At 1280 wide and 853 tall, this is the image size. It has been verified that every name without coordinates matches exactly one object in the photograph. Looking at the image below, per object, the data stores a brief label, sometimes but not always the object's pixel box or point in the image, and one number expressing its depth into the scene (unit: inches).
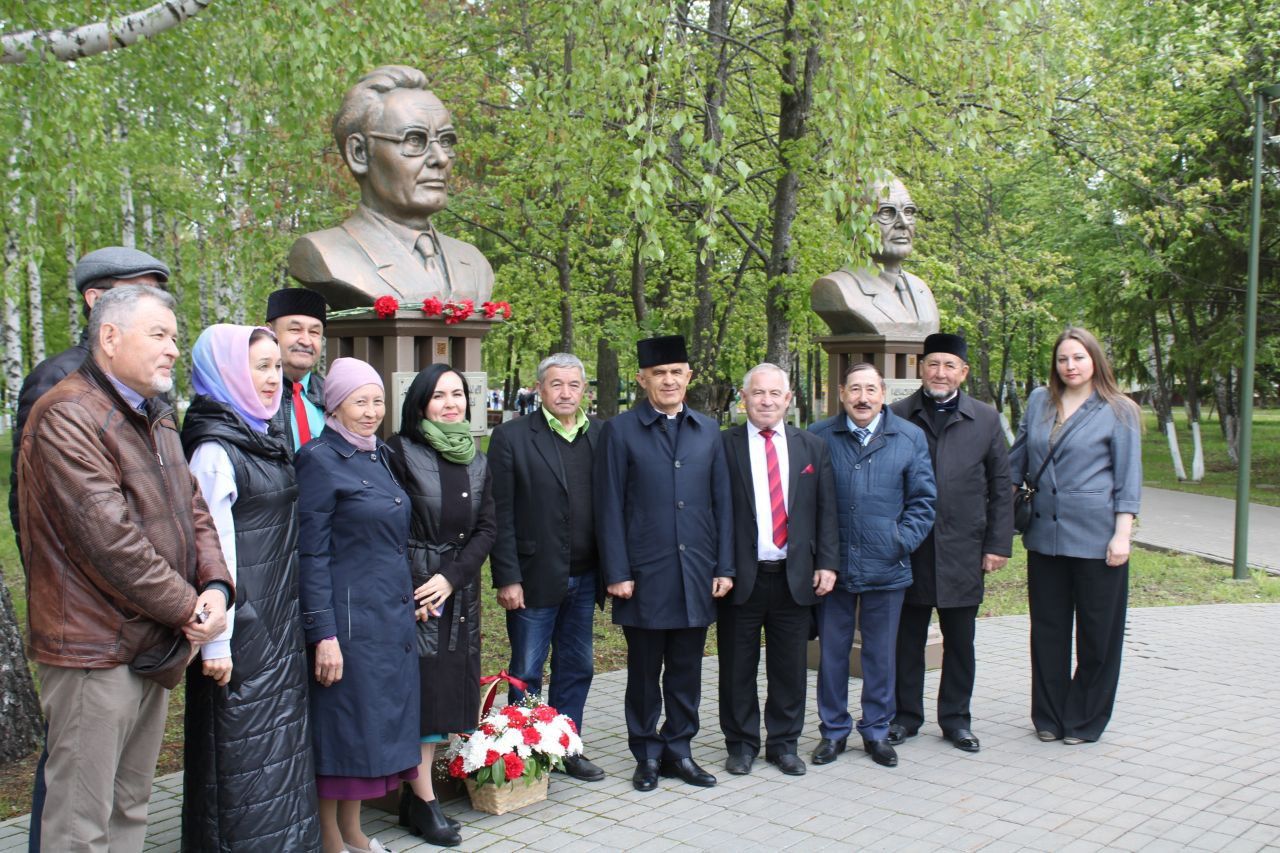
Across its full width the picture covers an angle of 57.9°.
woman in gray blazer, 221.1
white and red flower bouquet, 181.2
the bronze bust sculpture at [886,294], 275.4
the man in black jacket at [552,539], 195.3
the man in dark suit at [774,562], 202.8
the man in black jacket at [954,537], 218.5
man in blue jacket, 210.7
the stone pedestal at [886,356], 277.1
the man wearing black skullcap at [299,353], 178.2
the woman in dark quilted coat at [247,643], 139.9
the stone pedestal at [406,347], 208.1
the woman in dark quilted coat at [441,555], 170.7
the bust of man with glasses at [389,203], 211.0
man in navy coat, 195.0
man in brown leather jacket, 121.2
